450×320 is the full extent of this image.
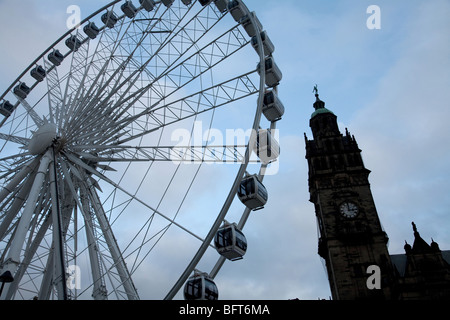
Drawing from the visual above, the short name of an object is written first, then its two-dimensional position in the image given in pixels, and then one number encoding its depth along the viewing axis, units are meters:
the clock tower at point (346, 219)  49.12
